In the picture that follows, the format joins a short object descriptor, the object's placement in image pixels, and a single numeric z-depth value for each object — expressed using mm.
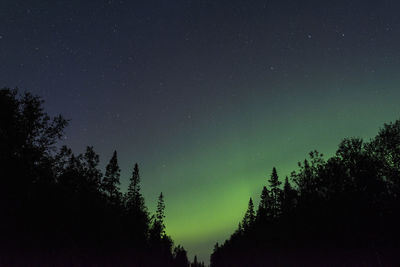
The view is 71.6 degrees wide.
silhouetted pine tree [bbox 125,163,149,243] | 54500
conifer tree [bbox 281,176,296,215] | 48244
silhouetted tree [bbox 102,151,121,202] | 39031
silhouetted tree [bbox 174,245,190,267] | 161000
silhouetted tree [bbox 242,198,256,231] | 89550
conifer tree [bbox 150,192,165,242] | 86019
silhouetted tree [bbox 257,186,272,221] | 65562
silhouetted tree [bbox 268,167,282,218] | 61400
